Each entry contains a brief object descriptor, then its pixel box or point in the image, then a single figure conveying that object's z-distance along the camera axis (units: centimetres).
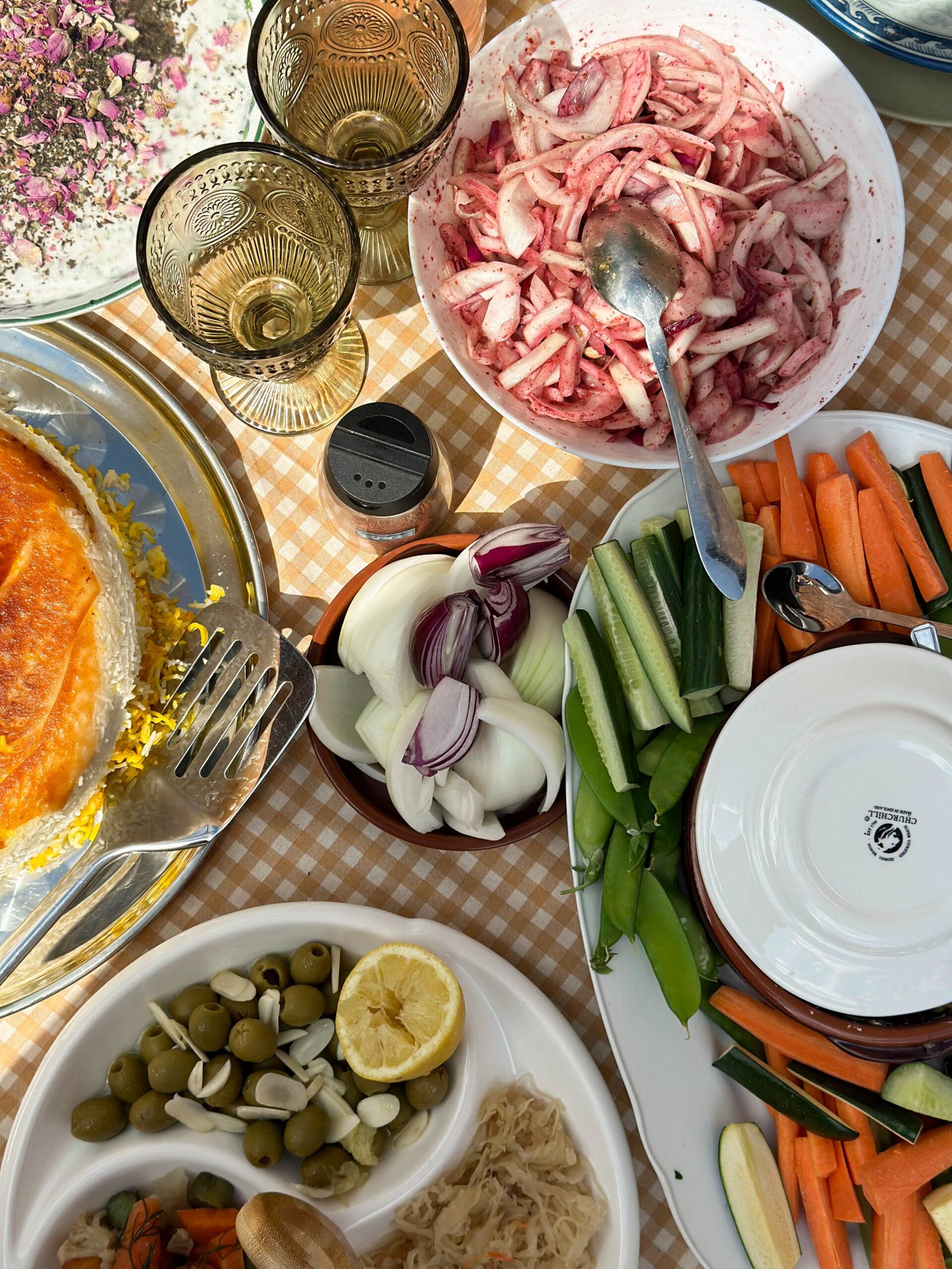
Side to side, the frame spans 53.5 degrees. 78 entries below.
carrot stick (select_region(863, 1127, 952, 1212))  114
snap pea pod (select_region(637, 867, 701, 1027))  113
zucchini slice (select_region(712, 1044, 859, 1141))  118
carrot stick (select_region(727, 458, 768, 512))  122
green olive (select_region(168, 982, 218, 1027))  126
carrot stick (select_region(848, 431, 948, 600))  120
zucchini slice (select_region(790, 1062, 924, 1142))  114
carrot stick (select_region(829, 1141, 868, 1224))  119
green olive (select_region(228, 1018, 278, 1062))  123
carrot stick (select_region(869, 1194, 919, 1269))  116
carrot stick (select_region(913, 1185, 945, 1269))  117
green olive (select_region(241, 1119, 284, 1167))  121
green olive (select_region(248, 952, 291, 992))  127
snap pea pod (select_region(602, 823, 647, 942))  116
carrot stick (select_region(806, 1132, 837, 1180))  118
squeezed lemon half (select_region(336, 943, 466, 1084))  117
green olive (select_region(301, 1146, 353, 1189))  121
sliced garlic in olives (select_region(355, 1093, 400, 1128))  123
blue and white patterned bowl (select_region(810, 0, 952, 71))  120
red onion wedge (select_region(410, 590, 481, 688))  118
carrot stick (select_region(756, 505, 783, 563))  121
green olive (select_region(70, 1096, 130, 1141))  122
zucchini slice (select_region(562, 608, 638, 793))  115
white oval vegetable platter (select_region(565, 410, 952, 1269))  117
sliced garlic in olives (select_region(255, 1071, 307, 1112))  123
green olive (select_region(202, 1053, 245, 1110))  125
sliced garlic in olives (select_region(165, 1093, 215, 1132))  124
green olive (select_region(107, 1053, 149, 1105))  125
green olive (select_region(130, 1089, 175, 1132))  123
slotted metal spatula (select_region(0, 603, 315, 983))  116
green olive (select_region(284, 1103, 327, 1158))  121
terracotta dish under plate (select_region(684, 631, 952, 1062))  105
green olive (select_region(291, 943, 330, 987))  126
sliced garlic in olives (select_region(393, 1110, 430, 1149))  125
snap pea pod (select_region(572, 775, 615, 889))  118
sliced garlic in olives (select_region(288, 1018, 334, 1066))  127
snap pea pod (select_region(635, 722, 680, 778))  119
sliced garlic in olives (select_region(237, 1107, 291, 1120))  124
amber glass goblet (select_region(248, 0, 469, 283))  107
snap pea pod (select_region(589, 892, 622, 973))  116
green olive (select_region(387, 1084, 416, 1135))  126
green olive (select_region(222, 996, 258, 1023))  127
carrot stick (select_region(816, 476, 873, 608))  120
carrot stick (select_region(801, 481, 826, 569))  122
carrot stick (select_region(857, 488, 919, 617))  120
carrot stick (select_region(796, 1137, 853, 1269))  118
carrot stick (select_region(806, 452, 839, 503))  122
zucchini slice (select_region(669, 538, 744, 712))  115
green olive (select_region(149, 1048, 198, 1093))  123
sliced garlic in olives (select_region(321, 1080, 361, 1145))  124
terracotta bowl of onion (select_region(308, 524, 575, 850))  117
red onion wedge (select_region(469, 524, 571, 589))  117
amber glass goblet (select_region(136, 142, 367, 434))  109
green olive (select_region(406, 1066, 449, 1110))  123
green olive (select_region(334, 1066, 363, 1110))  126
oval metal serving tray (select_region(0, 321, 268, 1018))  130
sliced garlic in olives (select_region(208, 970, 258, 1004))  126
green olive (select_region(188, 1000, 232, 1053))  124
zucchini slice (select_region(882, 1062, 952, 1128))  111
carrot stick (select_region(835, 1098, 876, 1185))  119
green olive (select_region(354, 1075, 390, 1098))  125
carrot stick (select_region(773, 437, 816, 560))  120
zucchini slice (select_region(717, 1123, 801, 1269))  116
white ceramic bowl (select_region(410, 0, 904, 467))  113
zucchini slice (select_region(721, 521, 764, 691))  116
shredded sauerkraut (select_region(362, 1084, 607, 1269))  121
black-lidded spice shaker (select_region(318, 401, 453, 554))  117
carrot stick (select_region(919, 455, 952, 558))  120
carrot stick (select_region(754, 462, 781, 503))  122
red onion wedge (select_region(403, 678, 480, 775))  116
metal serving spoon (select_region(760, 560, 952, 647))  116
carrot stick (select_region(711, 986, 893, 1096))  117
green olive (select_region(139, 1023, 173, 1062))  126
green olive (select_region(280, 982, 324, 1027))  125
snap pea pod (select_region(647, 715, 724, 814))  115
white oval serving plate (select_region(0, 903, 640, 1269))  121
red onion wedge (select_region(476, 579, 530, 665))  119
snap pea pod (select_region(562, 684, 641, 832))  116
